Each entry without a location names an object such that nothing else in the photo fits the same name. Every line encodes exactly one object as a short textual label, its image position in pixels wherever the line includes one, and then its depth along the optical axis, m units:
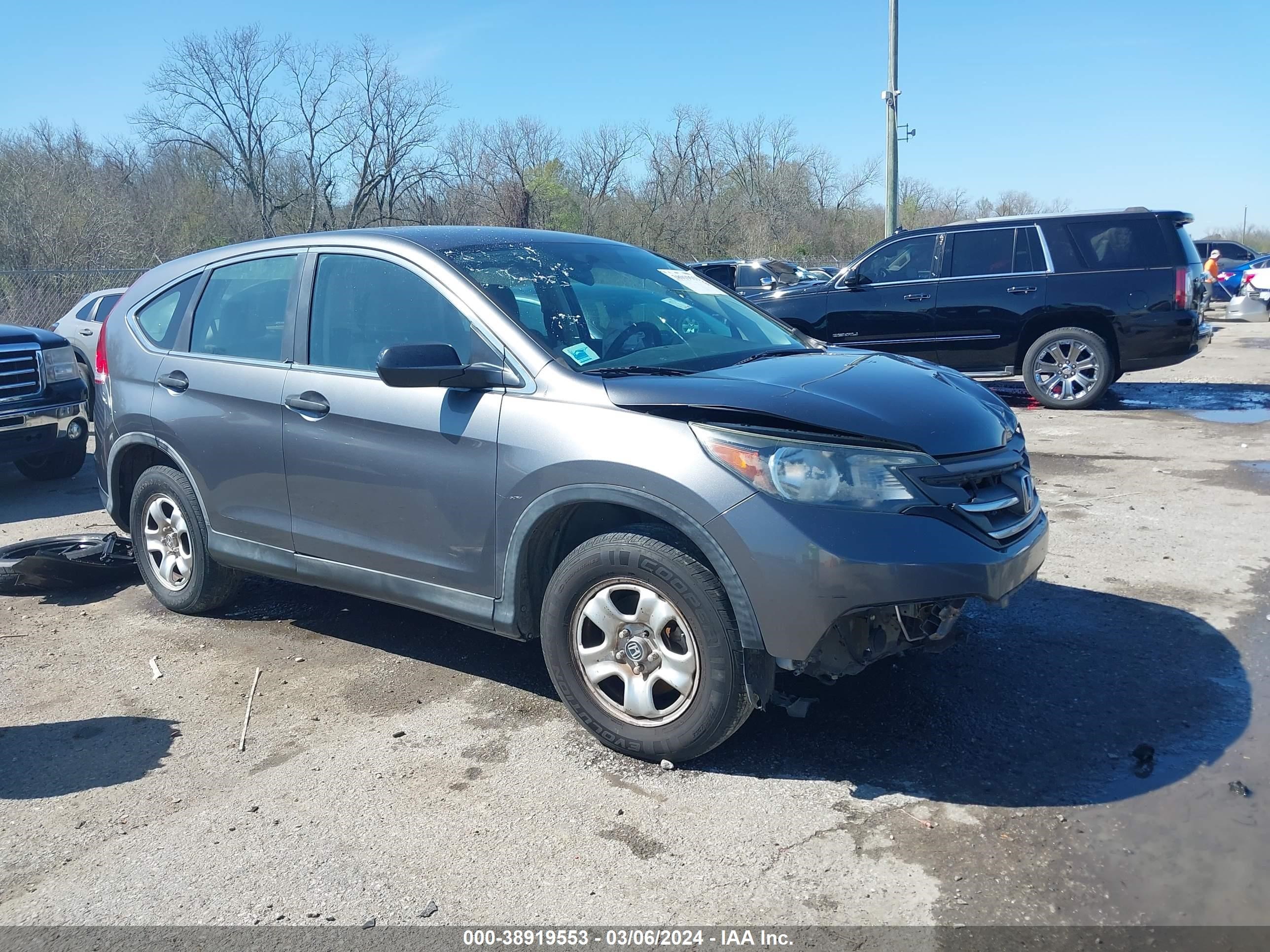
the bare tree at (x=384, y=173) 45.41
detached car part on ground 5.73
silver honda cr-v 3.31
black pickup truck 8.18
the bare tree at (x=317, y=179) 45.66
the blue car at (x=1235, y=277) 25.70
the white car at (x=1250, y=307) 16.73
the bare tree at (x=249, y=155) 44.34
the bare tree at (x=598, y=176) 52.84
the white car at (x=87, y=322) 11.35
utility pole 22.14
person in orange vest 24.70
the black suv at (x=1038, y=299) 10.82
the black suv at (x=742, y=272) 20.38
